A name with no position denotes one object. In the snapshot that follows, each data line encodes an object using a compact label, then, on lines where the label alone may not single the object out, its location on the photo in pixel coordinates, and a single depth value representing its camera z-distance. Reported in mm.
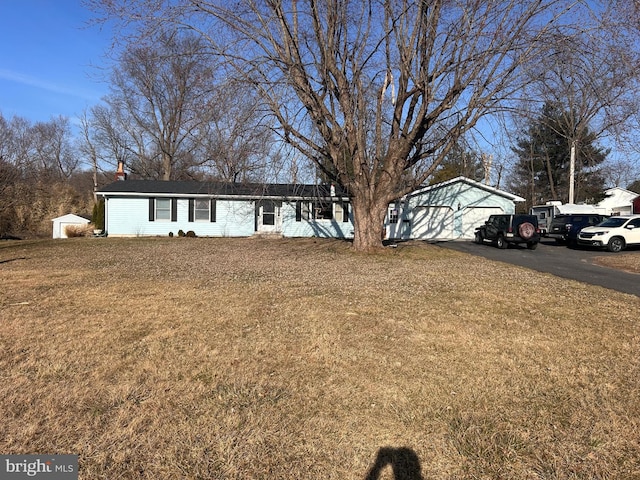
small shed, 22078
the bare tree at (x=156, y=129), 34531
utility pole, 21664
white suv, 17984
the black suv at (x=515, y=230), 18438
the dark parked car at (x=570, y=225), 19781
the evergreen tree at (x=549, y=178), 37312
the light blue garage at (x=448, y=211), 24828
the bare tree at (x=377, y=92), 11648
